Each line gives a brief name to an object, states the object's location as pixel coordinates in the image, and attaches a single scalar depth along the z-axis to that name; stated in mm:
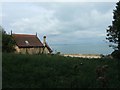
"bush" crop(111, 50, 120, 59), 6770
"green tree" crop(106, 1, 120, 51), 6466
